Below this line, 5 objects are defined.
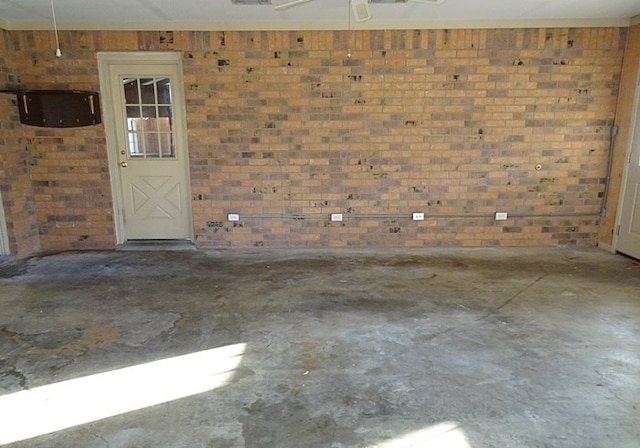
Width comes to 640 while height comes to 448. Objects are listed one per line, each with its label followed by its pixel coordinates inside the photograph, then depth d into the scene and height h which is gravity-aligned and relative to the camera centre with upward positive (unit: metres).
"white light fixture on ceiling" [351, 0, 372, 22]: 3.41 +1.05
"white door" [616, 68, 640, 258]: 4.92 -0.66
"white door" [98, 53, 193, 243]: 5.29 -0.02
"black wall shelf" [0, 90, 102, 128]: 5.02 +0.38
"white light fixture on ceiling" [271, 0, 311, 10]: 4.15 +1.30
